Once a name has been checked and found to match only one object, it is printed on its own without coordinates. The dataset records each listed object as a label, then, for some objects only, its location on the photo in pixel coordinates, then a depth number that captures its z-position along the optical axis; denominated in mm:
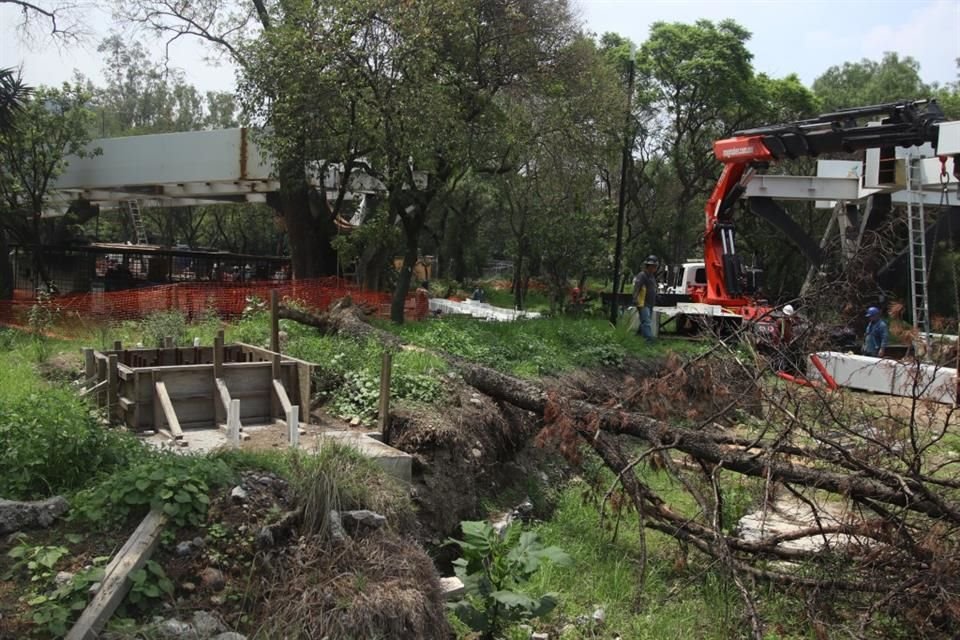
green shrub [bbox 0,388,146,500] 5707
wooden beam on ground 4637
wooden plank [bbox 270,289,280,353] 10258
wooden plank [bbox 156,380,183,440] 8031
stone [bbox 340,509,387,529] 6074
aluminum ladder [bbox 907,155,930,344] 16203
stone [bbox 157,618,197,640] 4785
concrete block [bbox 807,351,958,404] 6336
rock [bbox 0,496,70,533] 5234
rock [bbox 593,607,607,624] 6773
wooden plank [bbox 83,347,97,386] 9492
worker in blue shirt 15352
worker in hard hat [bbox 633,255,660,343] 18062
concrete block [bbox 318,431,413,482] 7488
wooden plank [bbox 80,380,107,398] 8680
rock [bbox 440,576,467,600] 6453
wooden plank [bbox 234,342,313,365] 9661
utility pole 20472
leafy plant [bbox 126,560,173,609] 4902
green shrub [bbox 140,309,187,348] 11367
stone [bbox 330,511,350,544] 5819
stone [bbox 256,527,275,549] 5602
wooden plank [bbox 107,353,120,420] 8625
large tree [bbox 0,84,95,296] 20984
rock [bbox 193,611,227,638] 4922
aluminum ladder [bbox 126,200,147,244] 31855
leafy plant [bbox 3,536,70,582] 4902
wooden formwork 8633
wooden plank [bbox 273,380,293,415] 8844
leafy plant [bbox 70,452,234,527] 5379
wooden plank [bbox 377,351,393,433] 8625
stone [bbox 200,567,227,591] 5227
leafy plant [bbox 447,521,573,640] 5848
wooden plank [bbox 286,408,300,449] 8039
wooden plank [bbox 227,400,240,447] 8016
